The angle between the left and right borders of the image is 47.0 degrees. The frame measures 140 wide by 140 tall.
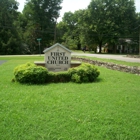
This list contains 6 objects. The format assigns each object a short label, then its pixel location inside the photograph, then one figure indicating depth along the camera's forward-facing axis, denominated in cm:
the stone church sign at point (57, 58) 811
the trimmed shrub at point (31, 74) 602
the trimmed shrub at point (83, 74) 650
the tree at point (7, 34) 2971
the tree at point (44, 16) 3769
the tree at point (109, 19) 3409
